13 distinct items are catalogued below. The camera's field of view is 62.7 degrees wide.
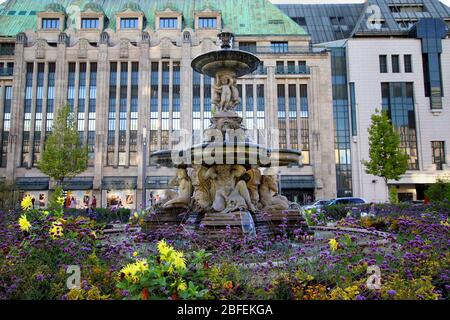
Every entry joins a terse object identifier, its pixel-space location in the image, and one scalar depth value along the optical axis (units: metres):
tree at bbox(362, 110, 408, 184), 34.53
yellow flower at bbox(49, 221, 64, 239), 6.24
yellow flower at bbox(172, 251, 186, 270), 3.40
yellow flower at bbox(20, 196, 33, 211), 7.36
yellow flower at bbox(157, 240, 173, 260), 3.48
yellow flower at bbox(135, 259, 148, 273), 3.36
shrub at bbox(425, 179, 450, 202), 20.97
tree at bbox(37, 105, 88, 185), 33.41
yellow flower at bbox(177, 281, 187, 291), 3.31
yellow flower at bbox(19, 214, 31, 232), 5.87
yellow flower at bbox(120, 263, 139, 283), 3.35
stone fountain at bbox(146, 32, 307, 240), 9.73
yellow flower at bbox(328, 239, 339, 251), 5.91
